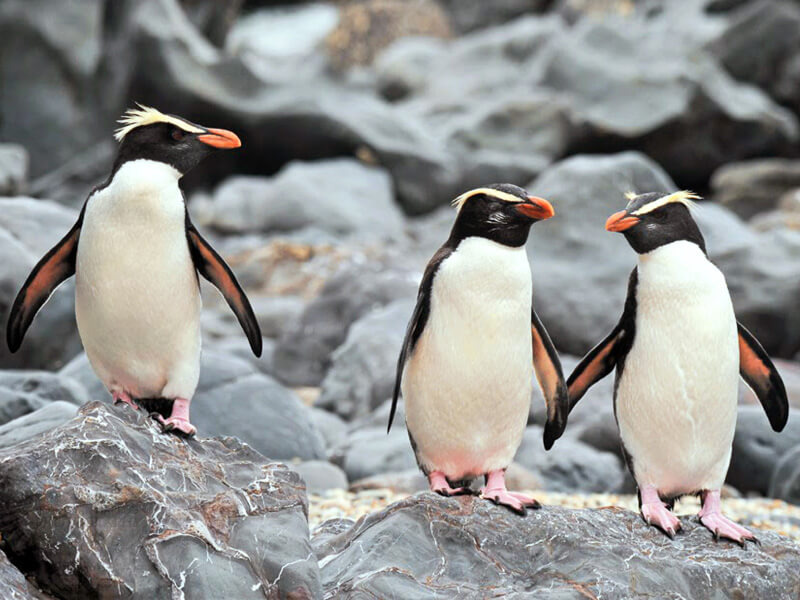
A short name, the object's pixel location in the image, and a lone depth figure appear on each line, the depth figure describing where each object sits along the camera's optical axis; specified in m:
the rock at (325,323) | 18.80
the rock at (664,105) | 36.06
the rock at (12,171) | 22.05
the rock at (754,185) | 34.25
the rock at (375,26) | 47.03
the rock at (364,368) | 16.56
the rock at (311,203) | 29.83
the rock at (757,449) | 14.26
